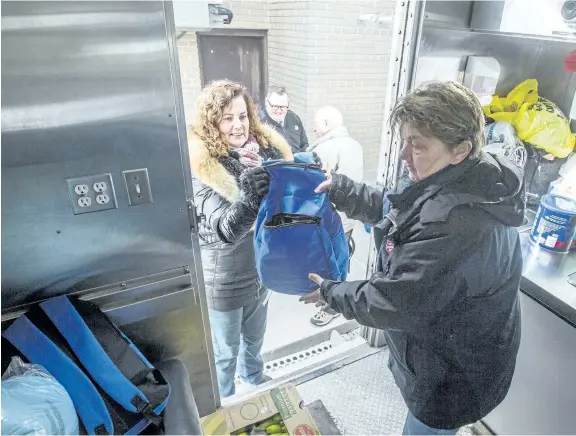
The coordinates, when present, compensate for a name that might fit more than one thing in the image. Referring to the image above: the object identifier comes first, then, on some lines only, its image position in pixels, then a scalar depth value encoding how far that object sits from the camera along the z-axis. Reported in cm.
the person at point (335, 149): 277
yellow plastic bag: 178
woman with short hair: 99
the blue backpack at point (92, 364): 102
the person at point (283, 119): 306
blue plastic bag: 86
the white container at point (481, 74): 171
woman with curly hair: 140
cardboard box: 137
